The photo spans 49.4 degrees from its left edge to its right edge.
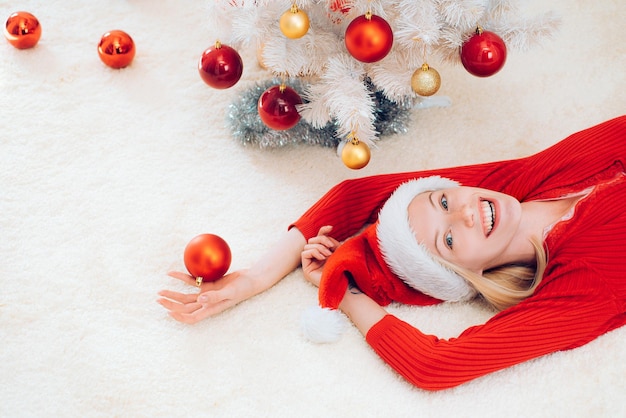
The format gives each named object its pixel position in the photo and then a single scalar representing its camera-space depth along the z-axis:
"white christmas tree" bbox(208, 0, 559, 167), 1.41
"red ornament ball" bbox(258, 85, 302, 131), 1.53
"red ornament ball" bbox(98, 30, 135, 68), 1.81
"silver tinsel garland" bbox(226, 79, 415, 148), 1.67
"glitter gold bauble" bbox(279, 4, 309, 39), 1.38
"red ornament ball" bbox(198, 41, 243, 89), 1.53
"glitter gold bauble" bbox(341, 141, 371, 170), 1.50
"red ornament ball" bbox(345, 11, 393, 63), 1.36
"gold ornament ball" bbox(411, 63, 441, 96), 1.45
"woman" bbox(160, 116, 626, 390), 1.21
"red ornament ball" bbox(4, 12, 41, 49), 1.83
